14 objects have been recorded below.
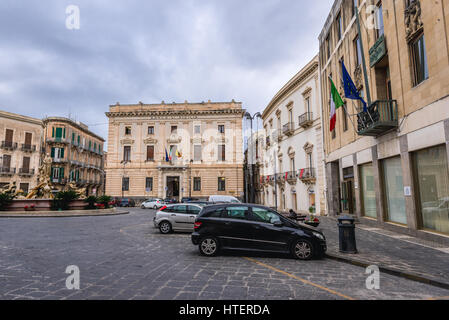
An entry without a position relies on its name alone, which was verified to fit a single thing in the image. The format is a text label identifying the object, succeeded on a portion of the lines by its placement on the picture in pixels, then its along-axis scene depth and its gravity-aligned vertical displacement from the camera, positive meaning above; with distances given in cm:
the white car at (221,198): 2458 -47
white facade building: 2305 +475
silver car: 1270 -125
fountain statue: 2372 +89
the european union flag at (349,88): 1233 +465
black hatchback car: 749 -113
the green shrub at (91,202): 2477 -66
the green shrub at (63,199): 2283 -35
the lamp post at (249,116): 2440 +683
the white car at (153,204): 3492 -131
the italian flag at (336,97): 1318 +457
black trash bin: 785 -132
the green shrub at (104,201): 2638 -61
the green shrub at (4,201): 2199 -42
